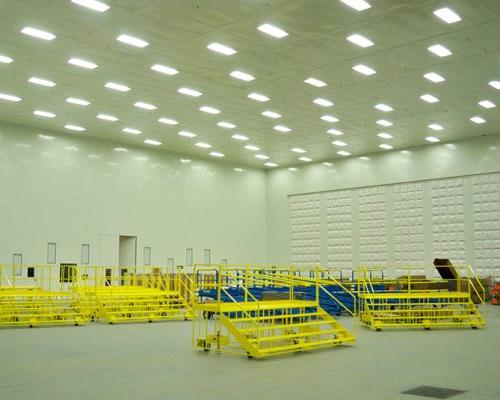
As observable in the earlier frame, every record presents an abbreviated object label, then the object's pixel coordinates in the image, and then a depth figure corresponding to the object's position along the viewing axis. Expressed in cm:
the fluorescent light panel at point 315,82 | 2154
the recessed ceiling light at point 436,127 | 2895
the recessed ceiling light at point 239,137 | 3088
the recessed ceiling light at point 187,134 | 3016
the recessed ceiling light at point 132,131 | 2966
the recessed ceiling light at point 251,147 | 3341
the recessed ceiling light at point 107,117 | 2695
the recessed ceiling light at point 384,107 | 2528
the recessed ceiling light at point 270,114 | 2627
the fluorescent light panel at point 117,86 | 2228
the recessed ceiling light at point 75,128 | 2898
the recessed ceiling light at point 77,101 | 2433
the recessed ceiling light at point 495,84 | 2197
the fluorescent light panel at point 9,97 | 2374
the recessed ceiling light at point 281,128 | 2892
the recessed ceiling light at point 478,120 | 2758
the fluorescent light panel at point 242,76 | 2075
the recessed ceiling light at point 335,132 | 2980
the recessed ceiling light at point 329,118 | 2708
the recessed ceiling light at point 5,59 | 1930
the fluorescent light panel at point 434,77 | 2094
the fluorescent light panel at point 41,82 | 2167
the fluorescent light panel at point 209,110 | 2562
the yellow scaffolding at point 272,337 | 1209
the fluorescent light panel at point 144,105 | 2481
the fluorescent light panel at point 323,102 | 2434
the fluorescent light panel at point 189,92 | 2292
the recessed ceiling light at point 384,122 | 2800
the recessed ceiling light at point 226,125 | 2828
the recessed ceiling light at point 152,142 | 3209
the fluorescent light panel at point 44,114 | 2642
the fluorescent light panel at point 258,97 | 2342
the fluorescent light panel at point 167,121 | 2761
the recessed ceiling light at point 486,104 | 2467
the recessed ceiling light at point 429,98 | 2377
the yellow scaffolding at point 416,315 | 1742
